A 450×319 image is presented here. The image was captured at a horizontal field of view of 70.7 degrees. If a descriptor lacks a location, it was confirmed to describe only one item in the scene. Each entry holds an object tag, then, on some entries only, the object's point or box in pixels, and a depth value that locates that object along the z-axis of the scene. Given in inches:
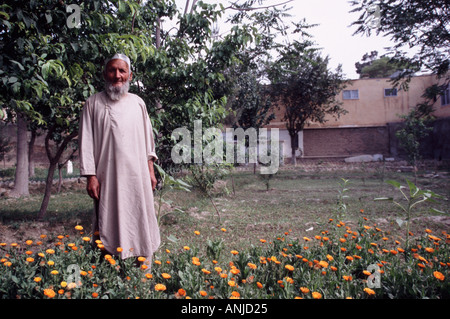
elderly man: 85.0
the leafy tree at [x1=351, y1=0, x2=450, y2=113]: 243.3
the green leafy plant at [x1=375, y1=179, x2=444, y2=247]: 92.3
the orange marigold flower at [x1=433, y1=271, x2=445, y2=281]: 62.6
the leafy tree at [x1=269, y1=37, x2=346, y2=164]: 684.7
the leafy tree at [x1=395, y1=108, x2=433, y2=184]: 425.7
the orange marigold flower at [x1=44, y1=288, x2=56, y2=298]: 52.6
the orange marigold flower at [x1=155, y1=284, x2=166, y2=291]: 57.7
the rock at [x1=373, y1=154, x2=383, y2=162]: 764.8
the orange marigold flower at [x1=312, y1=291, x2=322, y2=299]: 56.7
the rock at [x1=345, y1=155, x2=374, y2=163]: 767.8
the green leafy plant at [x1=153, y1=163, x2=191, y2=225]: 109.3
